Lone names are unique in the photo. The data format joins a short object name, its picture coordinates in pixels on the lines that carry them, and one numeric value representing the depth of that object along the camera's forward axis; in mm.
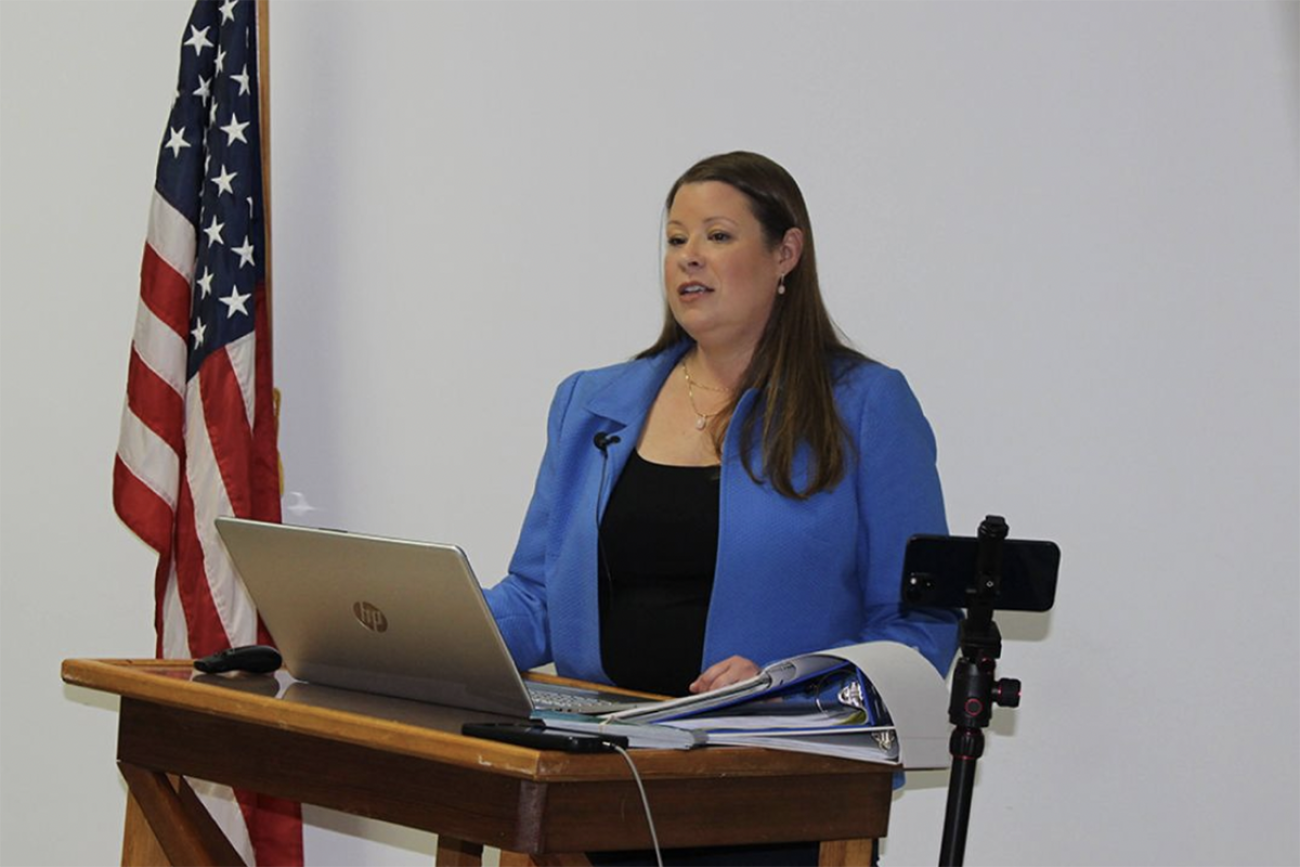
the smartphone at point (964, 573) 3181
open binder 3074
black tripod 3189
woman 3554
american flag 4669
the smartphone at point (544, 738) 2898
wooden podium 2943
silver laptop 3086
